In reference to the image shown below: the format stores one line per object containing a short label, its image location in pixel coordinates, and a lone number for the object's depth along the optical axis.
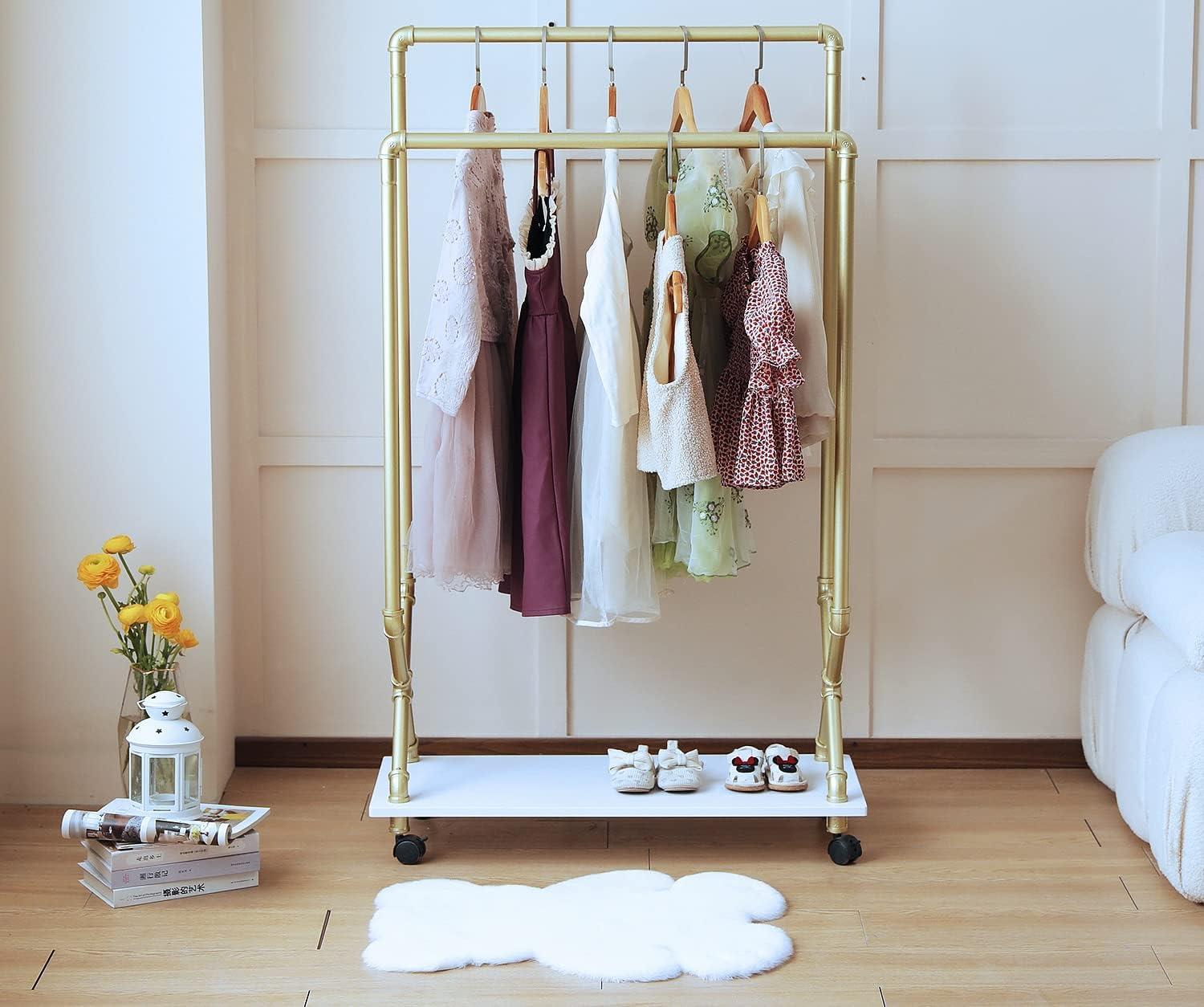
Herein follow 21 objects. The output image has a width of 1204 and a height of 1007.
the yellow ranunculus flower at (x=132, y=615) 2.32
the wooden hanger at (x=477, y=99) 2.30
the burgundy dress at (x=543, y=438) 2.26
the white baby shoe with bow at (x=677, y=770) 2.33
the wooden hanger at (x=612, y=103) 2.30
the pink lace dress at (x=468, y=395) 2.18
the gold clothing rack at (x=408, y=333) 2.13
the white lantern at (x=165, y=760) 2.22
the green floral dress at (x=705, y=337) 2.21
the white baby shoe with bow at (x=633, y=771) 2.31
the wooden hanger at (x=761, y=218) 2.14
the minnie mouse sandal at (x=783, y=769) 2.33
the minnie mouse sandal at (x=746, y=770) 2.33
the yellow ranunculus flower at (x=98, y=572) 2.33
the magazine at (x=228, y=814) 2.17
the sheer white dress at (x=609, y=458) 2.11
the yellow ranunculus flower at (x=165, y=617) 2.31
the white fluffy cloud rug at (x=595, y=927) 1.92
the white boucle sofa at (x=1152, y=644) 2.08
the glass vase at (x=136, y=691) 2.36
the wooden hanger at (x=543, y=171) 2.19
